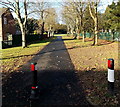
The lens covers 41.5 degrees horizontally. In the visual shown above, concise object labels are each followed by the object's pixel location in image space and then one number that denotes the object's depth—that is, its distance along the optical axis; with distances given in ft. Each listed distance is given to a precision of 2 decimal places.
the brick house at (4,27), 111.96
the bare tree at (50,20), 174.14
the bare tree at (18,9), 66.87
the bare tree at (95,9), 66.78
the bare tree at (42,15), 134.04
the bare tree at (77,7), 89.92
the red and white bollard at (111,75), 13.93
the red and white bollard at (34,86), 14.25
